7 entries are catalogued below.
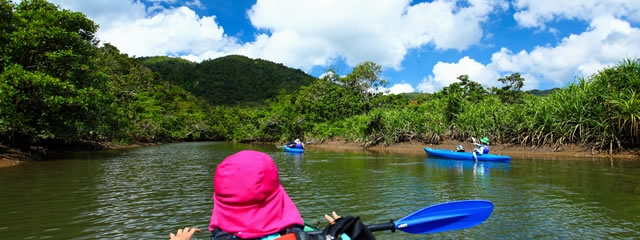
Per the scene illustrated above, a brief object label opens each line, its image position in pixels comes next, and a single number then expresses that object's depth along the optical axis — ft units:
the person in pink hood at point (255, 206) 6.04
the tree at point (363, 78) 140.26
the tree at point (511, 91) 104.47
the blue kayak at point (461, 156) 50.19
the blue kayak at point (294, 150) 76.43
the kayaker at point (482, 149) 52.80
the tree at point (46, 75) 47.24
